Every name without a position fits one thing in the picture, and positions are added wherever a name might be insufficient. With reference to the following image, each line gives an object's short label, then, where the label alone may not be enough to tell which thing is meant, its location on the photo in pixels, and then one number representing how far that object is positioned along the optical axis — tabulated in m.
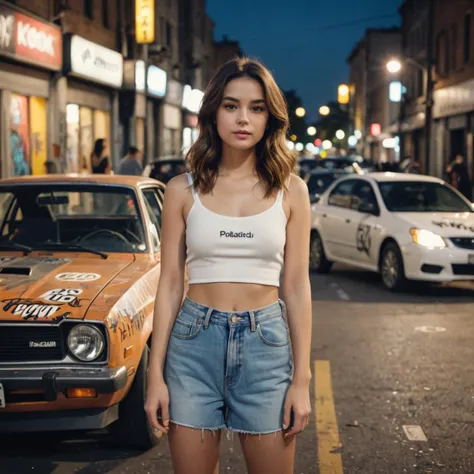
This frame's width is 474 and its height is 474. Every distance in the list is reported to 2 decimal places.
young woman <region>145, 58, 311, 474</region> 2.99
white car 11.72
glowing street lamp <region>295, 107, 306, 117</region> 65.44
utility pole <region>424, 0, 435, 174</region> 28.19
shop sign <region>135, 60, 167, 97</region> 29.55
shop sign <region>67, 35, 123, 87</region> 22.95
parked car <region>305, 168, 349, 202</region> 24.12
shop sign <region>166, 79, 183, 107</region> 37.75
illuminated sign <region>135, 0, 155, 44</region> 29.39
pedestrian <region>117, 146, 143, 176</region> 18.33
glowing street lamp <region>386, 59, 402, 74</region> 34.47
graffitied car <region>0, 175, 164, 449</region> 4.93
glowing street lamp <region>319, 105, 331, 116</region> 79.12
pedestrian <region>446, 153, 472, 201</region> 22.25
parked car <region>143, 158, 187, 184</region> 21.00
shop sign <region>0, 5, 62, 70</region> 18.31
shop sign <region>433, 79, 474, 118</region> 33.53
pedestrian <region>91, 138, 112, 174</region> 17.12
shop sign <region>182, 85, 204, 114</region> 42.28
